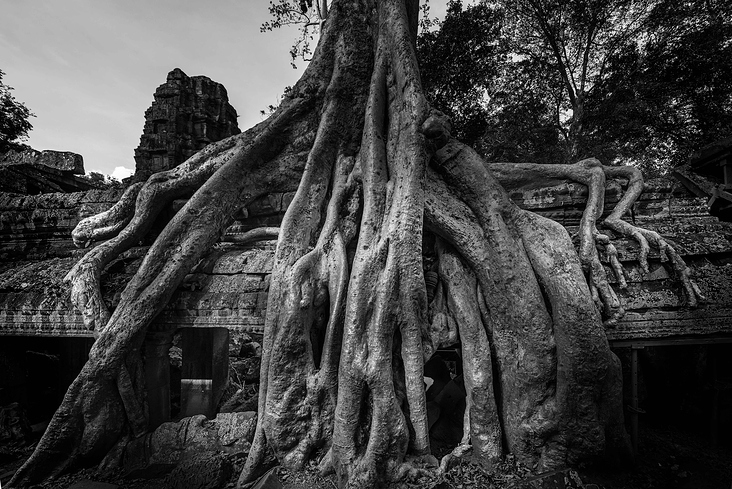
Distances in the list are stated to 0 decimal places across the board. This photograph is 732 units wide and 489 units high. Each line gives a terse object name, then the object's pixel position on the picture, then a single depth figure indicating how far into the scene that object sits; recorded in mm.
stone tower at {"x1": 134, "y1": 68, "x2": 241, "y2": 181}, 7578
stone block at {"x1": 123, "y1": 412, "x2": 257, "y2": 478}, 2604
